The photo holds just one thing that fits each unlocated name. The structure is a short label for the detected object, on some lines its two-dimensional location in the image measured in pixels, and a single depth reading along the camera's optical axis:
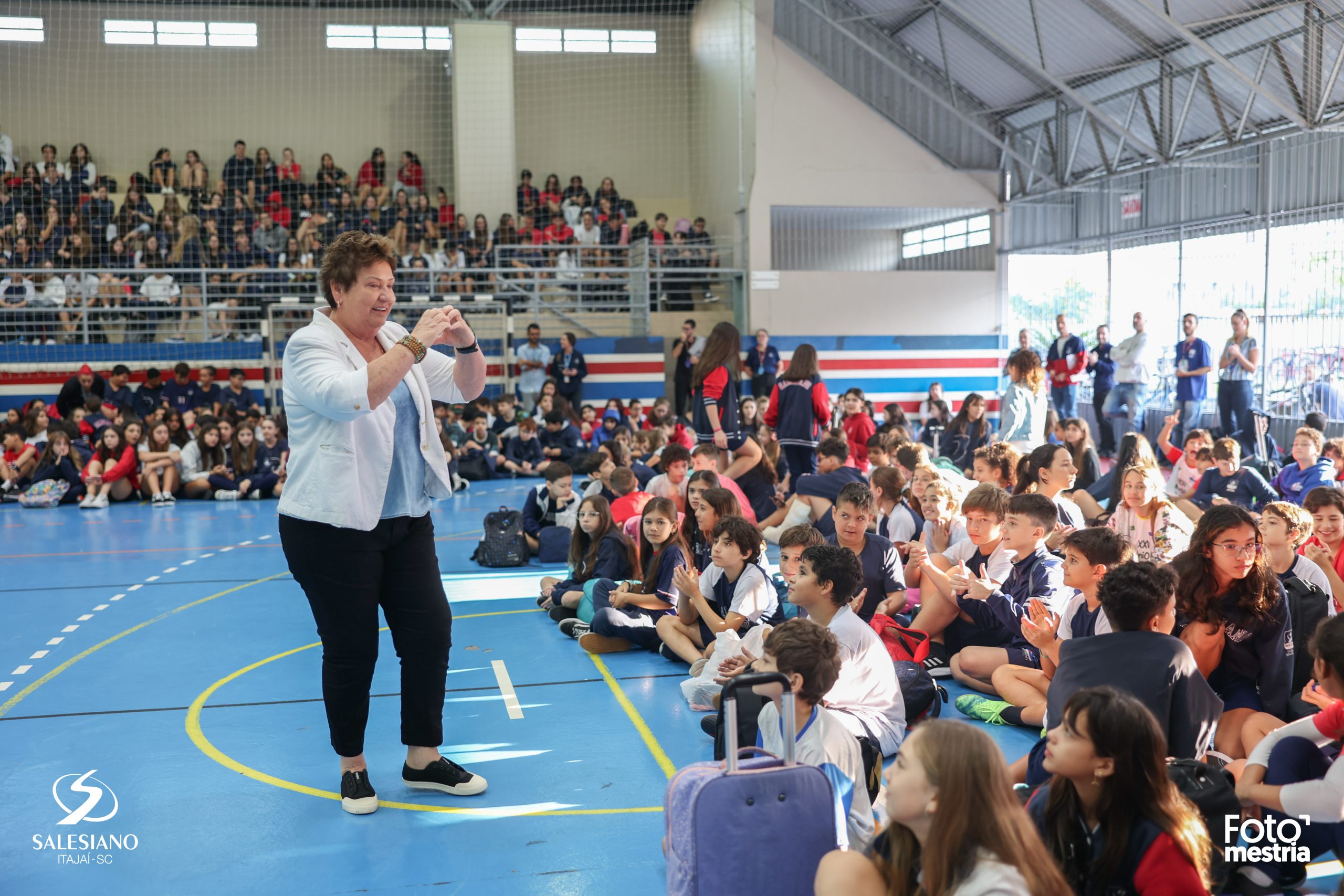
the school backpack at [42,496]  12.05
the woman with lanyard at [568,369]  16.25
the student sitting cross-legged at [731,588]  5.16
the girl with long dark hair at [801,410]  9.46
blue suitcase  2.49
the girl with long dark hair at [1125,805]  2.34
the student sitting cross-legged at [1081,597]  3.89
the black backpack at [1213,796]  2.82
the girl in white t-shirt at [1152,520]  5.59
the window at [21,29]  18.03
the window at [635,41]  19.42
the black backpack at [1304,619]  4.06
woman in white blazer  3.45
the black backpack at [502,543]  8.52
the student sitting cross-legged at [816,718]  2.90
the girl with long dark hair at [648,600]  5.90
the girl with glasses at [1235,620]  3.86
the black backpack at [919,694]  4.53
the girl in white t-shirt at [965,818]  2.07
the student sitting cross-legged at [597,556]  6.63
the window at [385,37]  19.34
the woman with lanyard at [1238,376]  12.53
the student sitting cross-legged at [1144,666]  3.20
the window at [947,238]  18.86
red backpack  5.10
